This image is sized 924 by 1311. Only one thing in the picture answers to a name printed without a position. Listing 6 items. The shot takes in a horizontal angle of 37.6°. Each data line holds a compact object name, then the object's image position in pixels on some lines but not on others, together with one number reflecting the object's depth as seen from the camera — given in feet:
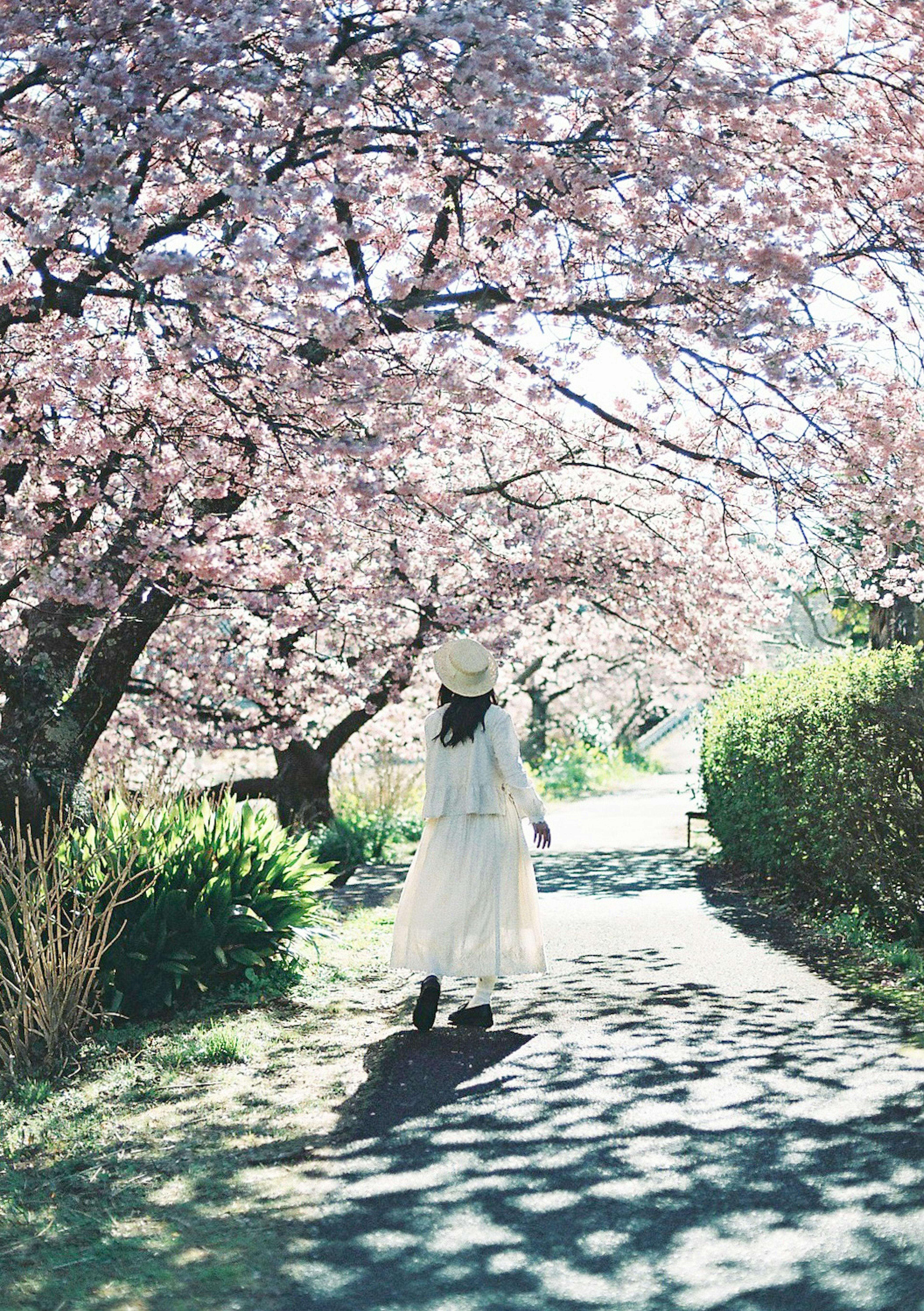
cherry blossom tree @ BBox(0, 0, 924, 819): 19.21
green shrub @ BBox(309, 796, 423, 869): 54.49
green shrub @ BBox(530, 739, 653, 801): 109.19
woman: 21.89
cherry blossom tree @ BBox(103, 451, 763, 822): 45.06
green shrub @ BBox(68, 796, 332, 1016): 22.89
